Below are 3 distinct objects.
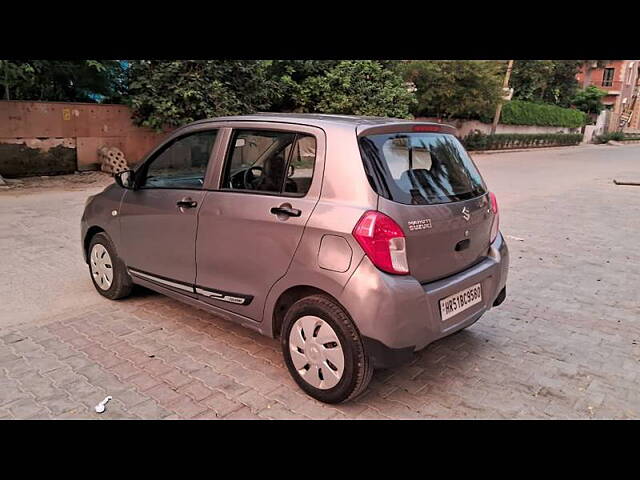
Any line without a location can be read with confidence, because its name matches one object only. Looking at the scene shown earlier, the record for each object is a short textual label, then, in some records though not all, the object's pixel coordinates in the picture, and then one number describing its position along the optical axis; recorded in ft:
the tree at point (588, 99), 158.34
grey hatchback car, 9.15
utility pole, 82.28
